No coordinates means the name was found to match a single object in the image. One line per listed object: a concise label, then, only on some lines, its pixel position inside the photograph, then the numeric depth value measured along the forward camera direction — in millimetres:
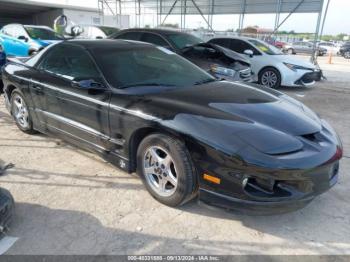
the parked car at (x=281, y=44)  28119
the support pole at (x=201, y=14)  16717
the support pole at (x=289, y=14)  13432
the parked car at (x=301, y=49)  28062
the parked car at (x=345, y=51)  25598
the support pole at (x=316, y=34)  12392
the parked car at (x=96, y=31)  14273
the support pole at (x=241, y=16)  15502
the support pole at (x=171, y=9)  16964
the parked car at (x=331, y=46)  32359
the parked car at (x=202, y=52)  7422
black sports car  2502
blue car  11016
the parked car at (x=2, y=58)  5843
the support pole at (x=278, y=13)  14270
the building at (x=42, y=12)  25864
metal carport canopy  13477
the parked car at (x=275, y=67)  8953
